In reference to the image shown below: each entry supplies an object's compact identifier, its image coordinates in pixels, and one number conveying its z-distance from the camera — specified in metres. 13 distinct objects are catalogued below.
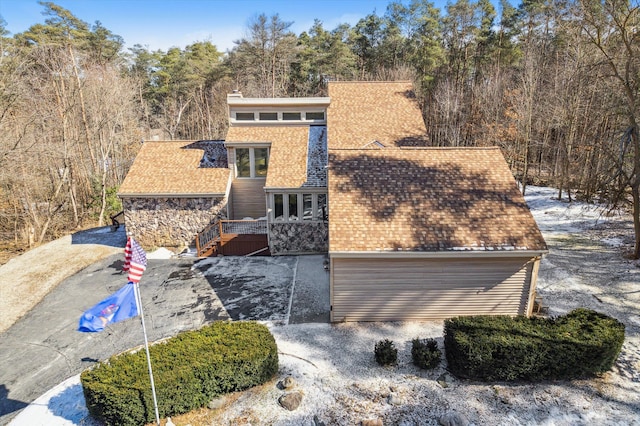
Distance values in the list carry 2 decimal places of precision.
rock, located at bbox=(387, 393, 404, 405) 7.82
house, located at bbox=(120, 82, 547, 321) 10.57
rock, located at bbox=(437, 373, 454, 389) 8.36
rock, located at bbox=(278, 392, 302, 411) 7.74
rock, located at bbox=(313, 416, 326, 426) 7.29
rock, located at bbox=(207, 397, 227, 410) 7.80
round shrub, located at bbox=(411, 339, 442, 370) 8.80
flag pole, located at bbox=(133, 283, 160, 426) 7.03
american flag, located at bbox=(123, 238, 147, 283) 6.81
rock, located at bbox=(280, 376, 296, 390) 8.28
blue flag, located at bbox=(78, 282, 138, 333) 6.69
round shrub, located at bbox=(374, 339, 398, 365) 8.96
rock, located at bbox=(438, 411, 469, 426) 7.18
